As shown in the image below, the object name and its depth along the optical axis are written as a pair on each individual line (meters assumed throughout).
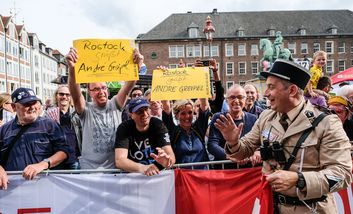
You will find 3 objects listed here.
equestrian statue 26.06
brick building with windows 60.00
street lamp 11.40
